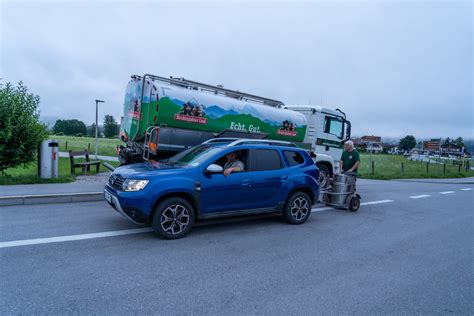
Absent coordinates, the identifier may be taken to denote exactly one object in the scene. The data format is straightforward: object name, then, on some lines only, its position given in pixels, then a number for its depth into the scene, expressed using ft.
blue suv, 17.12
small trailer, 28.09
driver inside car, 19.65
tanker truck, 26.96
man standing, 29.04
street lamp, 56.80
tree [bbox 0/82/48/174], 32.48
